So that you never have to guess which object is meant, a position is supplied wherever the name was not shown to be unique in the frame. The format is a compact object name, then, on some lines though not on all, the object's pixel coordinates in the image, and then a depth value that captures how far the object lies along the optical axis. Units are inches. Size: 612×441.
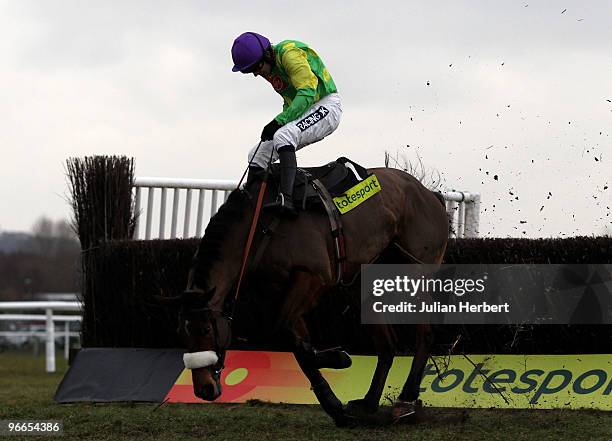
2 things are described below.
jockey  490.9
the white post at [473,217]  729.6
